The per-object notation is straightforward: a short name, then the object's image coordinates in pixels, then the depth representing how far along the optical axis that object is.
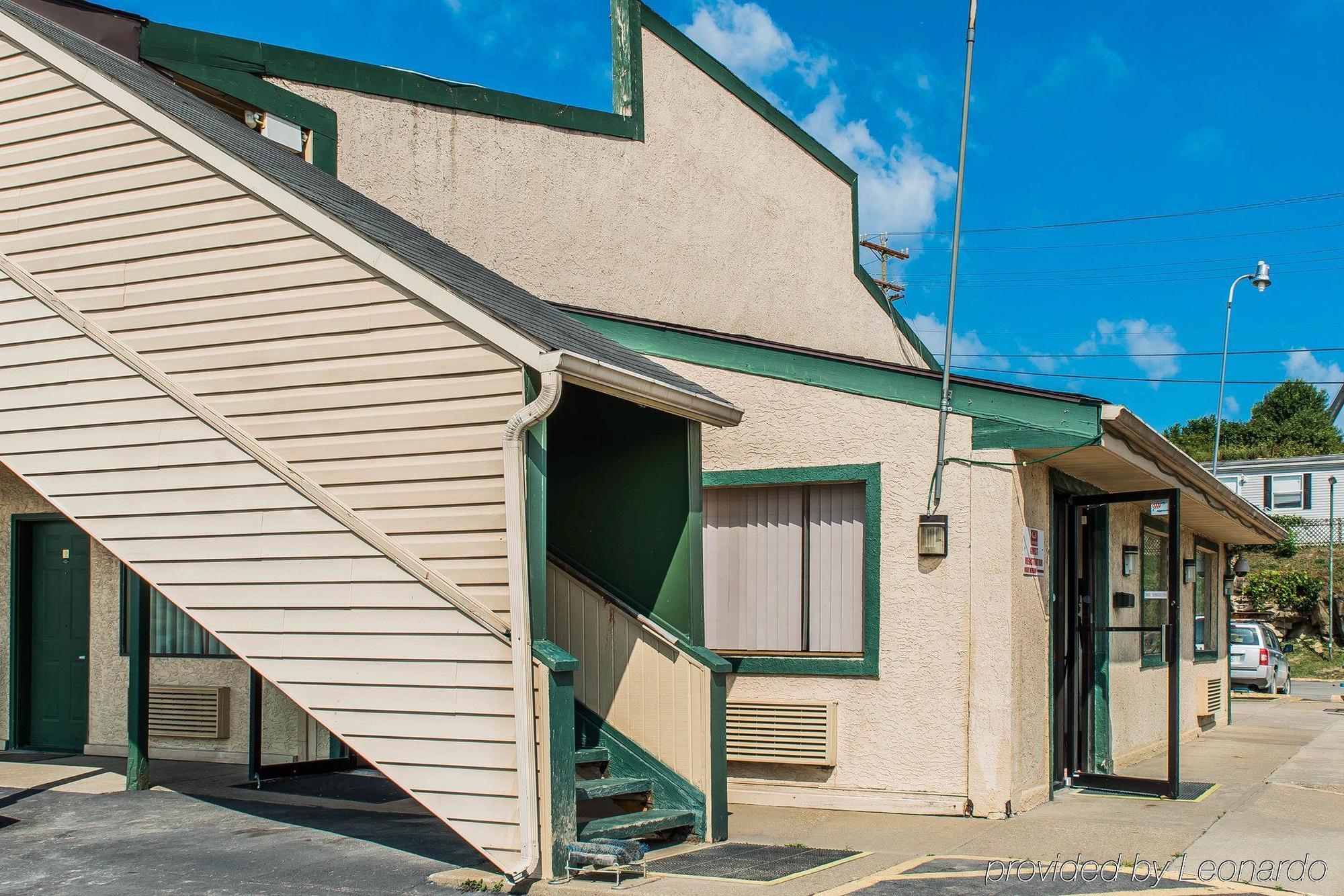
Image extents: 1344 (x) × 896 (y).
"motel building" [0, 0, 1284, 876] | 7.09
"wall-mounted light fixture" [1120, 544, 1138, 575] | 12.20
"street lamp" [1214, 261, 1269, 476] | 26.66
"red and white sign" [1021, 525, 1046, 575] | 9.33
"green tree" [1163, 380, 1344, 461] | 61.28
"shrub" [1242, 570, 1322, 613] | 35.66
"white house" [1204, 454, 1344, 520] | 45.69
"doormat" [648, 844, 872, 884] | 6.91
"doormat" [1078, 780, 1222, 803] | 10.12
